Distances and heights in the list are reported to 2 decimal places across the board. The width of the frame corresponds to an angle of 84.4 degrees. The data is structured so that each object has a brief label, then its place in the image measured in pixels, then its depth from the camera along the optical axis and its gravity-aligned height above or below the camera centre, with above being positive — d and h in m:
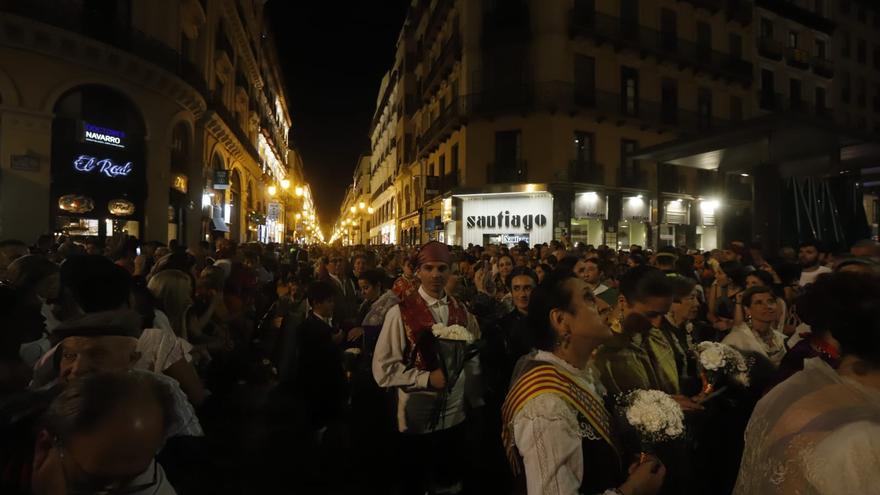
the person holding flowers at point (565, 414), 1.78 -0.60
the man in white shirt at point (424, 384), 3.41 -0.89
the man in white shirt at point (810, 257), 7.40 +0.06
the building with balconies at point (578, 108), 23.53 +7.77
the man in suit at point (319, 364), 4.92 -1.09
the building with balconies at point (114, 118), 14.34 +4.85
